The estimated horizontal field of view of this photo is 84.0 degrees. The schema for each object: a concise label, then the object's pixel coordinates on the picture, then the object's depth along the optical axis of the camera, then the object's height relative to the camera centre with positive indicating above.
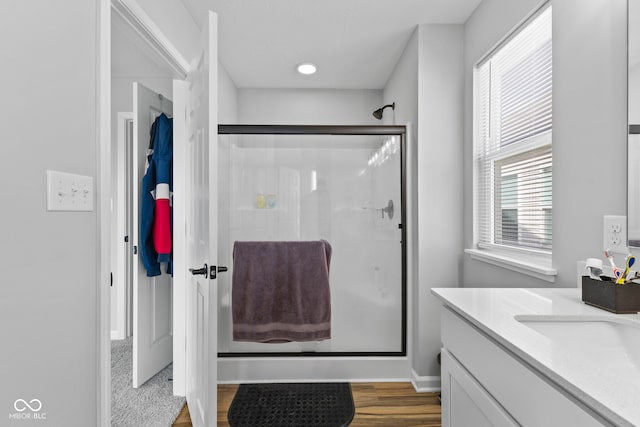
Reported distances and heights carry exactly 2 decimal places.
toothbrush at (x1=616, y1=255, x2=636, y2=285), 0.99 -0.17
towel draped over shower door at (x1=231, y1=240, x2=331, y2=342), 2.30 -0.54
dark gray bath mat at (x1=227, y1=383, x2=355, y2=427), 1.91 -1.12
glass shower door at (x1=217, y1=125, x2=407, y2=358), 2.39 +0.00
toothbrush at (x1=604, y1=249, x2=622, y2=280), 1.03 -0.17
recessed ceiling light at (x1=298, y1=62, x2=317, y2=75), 3.01 +1.26
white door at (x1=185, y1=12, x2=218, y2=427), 1.53 -0.09
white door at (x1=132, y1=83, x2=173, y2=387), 2.26 -0.56
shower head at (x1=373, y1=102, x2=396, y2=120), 3.32 +0.96
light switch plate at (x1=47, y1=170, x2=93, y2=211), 1.01 +0.06
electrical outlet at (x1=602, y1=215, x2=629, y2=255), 1.15 -0.07
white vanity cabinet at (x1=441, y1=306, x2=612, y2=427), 0.62 -0.38
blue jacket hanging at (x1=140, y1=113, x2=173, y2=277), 2.31 +0.06
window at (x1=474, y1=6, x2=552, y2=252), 1.63 +0.39
